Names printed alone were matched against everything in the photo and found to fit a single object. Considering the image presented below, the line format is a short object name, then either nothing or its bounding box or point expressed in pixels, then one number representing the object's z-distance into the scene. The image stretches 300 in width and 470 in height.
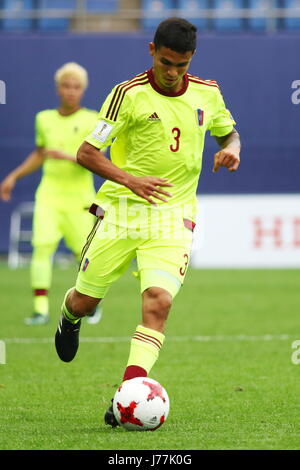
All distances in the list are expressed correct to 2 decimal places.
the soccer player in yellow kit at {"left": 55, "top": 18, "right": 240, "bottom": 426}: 5.73
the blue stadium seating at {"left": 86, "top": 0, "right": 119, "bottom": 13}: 22.89
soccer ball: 5.38
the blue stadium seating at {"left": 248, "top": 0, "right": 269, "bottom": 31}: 22.44
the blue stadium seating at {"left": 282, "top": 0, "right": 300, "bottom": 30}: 22.42
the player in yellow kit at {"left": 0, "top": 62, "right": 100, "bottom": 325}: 11.16
